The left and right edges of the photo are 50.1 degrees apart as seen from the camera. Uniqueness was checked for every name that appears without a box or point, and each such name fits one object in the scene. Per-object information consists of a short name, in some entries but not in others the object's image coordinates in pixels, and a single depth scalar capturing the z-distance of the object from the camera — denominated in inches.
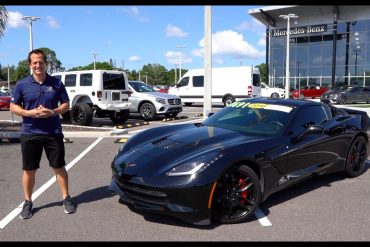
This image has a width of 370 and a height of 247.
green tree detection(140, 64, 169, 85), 4697.3
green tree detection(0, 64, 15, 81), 4673.7
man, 173.0
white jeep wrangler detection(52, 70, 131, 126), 504.4
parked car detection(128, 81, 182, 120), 603.5
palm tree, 476.8
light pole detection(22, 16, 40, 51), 1235.2
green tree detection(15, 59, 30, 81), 3833.7
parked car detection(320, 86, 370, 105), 1075.3
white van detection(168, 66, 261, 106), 874.8
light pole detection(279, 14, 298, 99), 1123.3
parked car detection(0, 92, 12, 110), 864.9
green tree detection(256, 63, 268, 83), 3792.3
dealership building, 1723.7
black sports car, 157.1
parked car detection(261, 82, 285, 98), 1235.9
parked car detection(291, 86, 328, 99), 1386.1
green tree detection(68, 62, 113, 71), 3165.8
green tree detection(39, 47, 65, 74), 4347.9
